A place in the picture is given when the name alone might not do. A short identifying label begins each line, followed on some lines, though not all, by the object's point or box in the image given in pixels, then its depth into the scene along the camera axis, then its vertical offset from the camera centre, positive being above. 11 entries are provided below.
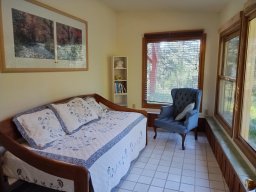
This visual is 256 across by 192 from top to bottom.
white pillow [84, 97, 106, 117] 3.03 -0.55
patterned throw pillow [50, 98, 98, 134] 2.34 -0.54
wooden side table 4.27 -0.96
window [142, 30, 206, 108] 3.98 +0.17
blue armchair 3.29 -0.74
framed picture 2.02 +0.40
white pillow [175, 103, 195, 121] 3.46 -0.68
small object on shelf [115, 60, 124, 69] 4.25 +0.15
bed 1.54 -0.75
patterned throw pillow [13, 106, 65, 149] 1.93 -0.58
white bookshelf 4.21 -0.11
